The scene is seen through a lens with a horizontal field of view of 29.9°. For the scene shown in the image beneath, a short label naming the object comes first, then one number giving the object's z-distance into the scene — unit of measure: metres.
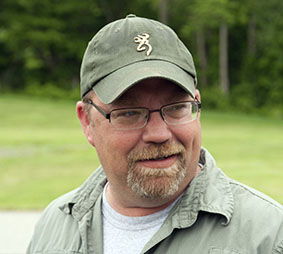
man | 1.68
